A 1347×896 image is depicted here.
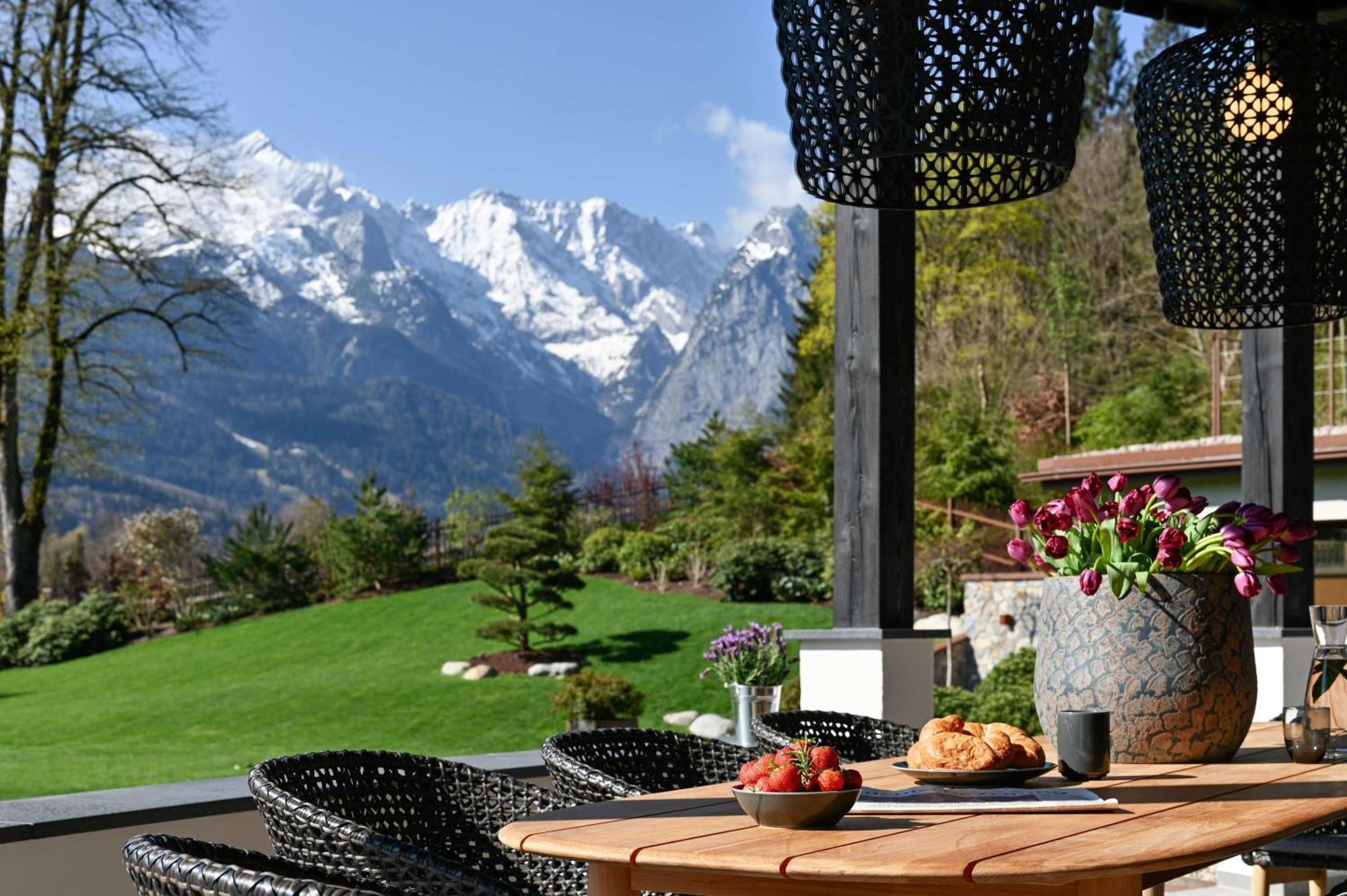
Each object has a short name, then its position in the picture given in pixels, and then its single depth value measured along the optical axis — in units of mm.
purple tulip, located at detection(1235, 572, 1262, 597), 2254
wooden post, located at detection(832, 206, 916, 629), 3383
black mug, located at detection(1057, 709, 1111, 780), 2041
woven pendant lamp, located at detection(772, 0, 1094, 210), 1889
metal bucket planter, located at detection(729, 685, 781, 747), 4242
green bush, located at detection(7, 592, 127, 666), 15391
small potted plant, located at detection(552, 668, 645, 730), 7680
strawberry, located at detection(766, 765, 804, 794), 1629
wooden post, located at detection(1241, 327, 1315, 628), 4270
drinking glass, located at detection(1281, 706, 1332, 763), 2295
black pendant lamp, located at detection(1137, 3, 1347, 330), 2902
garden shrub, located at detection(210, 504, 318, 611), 17094
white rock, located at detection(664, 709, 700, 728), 11055
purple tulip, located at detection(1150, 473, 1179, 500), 2402
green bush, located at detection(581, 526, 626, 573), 17344
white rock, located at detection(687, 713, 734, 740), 10705
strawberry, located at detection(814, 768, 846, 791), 1623
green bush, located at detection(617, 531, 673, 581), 16812
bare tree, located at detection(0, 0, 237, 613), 15195
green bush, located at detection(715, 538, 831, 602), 14789
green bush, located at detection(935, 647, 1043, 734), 8211
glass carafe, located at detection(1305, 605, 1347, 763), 2361
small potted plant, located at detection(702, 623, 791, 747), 4598
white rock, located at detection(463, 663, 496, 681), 13023
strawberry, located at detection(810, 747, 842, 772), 1669
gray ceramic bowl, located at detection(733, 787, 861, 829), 1612
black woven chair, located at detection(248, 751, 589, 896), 1960
